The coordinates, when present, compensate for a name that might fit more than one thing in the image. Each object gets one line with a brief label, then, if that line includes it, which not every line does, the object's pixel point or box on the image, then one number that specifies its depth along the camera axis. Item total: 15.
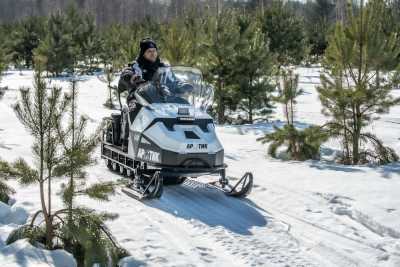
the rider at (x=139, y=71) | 8.48
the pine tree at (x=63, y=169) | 4.63
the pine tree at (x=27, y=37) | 42.12
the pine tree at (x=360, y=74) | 9.54
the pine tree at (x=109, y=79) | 21.22
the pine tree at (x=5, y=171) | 4.88
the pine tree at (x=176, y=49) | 18.15
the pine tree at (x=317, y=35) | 42.28
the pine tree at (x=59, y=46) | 34.03
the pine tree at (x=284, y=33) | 29.58
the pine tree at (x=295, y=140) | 10.09
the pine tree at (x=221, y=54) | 15.56
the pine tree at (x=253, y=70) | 15.68
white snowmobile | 7.21
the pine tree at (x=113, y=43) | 35.12
